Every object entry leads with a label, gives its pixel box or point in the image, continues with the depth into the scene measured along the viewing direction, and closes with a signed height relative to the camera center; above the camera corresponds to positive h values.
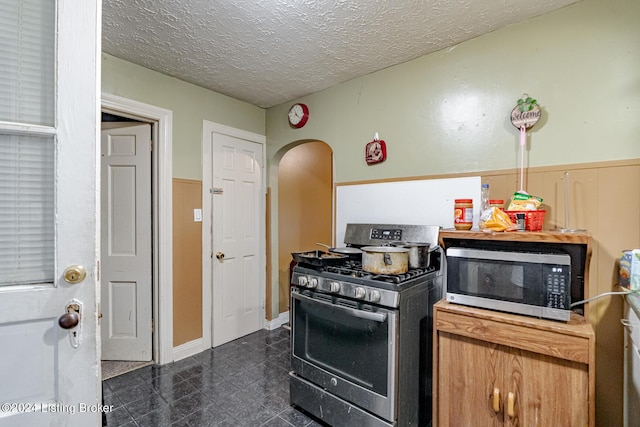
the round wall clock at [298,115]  2.94 +0.94
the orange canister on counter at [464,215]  1.68 -0.02
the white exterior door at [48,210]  1.00 +0.01
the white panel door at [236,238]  2.92 -0.26
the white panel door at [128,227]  2.58 -0.13
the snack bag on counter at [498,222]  1.51 -0.05
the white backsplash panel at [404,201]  2.03 +0.08
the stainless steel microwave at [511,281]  1.32 -0.32
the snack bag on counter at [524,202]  1.53 +0.05
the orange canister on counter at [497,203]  1.68 +0.05
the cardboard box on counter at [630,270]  1.28 -0.26
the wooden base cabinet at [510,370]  1.23 -0.70
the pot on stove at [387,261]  1.72 -0.28
